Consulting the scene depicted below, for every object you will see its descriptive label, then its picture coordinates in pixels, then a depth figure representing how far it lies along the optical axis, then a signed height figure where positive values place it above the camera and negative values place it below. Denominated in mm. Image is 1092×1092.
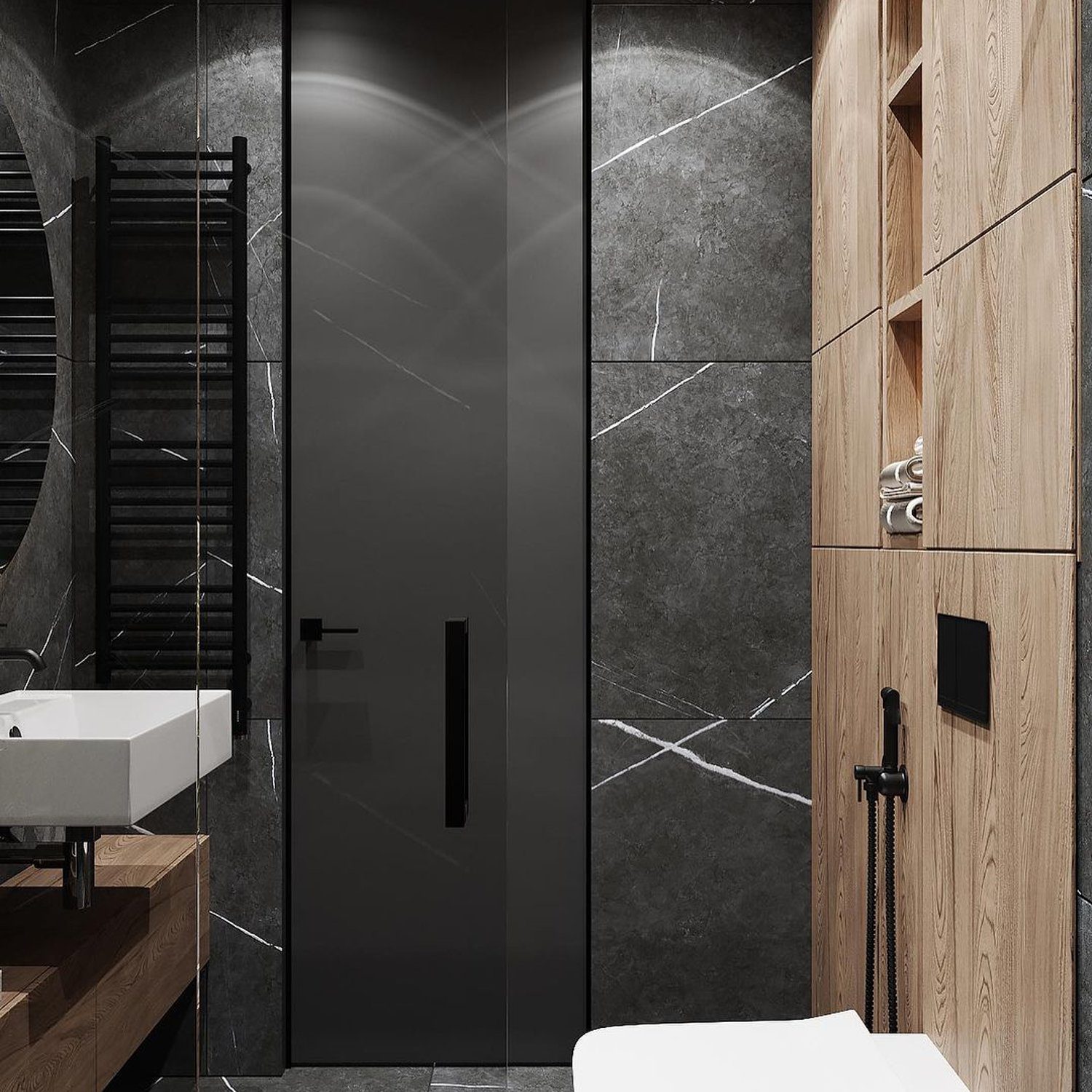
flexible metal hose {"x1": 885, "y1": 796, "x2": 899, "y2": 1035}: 1604 -643
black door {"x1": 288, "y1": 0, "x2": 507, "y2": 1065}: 1744 +31
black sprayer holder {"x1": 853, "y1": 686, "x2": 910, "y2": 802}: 1688 -403
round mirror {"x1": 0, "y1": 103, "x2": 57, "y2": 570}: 1234 +249
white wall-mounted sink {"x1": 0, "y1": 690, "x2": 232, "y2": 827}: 1242 -296
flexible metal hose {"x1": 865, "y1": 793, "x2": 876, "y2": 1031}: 1692 -694
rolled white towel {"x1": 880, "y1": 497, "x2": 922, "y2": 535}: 1653 +39
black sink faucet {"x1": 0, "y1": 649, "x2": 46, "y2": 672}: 1231 -151
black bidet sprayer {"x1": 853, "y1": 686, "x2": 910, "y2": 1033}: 1685 -437
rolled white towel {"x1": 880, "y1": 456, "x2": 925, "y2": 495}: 1649 +113
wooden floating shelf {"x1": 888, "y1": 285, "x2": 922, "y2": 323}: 1670 +403
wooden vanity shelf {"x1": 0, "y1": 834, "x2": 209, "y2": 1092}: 1240 -597
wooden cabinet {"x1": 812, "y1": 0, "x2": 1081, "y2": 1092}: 1184 +69
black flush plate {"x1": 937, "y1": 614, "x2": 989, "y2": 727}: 1375 -186
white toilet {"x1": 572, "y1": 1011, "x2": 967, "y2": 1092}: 1375 -762
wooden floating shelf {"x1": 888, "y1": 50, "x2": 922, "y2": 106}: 1687 +801
